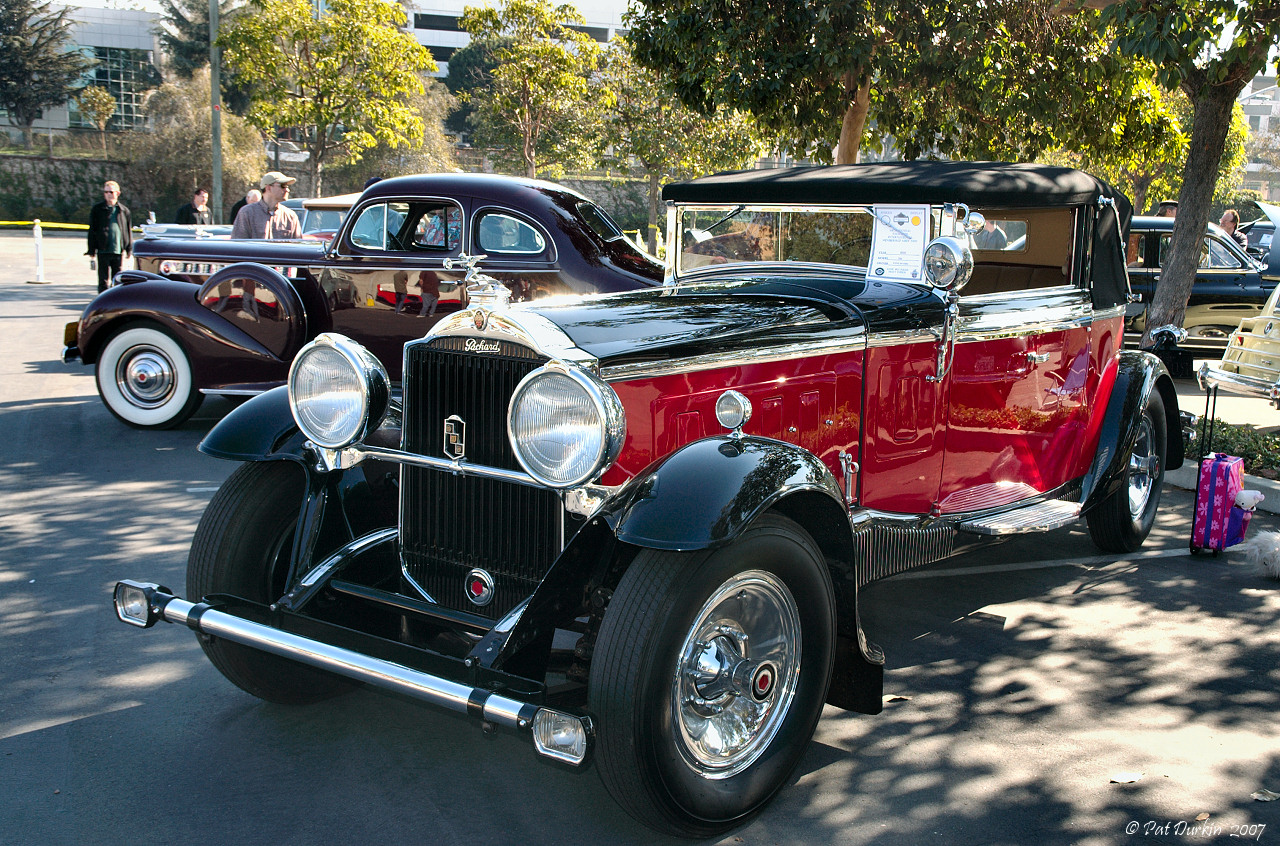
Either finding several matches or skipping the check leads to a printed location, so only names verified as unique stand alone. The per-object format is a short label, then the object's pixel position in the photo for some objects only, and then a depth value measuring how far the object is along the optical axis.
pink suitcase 5.09
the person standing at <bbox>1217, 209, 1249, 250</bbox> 13.12
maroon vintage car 7.57
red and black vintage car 2.59
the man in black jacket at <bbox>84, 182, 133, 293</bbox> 13.16
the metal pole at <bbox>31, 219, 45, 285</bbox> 17.59
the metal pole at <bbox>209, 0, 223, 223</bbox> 19.84
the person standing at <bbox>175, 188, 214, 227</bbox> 15.59
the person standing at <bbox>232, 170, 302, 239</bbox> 10.75
